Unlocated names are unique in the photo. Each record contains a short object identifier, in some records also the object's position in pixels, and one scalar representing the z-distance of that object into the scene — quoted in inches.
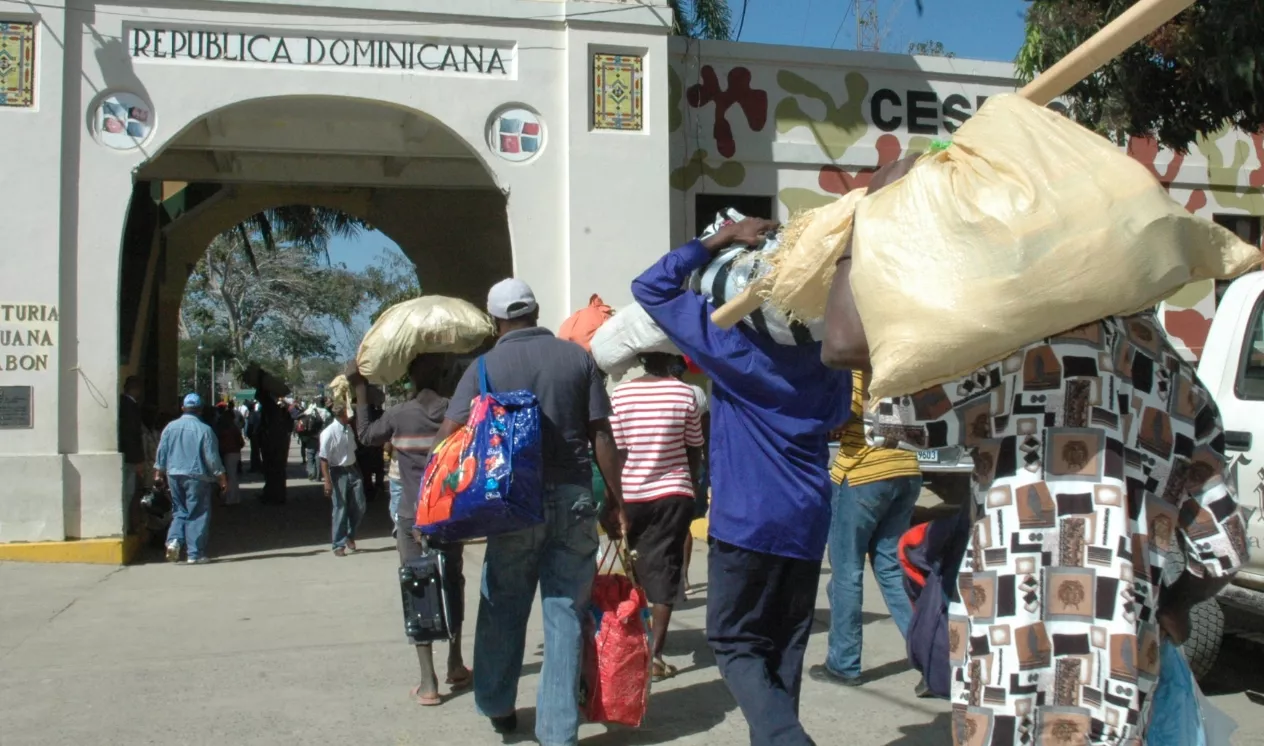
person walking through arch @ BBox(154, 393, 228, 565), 414.9
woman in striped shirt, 227.9
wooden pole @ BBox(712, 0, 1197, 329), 91.0
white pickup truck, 202.5
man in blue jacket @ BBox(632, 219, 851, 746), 145.0
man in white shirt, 433.7
